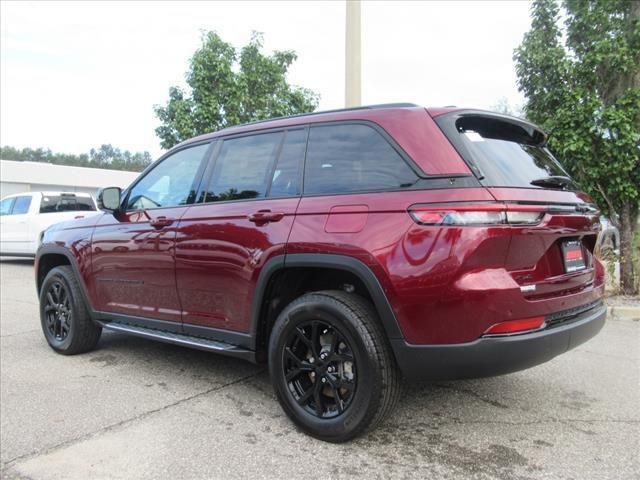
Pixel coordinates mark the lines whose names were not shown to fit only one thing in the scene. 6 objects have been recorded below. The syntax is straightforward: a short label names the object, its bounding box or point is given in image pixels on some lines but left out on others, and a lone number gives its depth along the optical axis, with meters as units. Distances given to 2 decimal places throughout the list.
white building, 39.53
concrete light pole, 7.53
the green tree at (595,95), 6.61
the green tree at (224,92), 12.21
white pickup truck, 12.74
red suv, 2.58
